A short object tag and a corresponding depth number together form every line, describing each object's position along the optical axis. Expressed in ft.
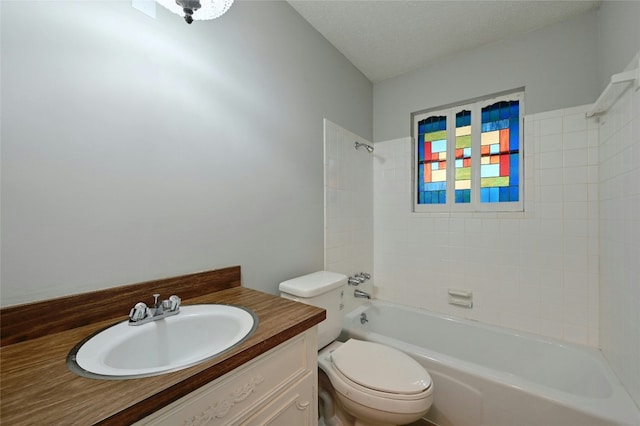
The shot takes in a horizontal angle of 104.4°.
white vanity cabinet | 1.82
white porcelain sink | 1.88
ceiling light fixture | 2.78
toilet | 3.53
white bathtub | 3.61
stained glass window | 6.16
